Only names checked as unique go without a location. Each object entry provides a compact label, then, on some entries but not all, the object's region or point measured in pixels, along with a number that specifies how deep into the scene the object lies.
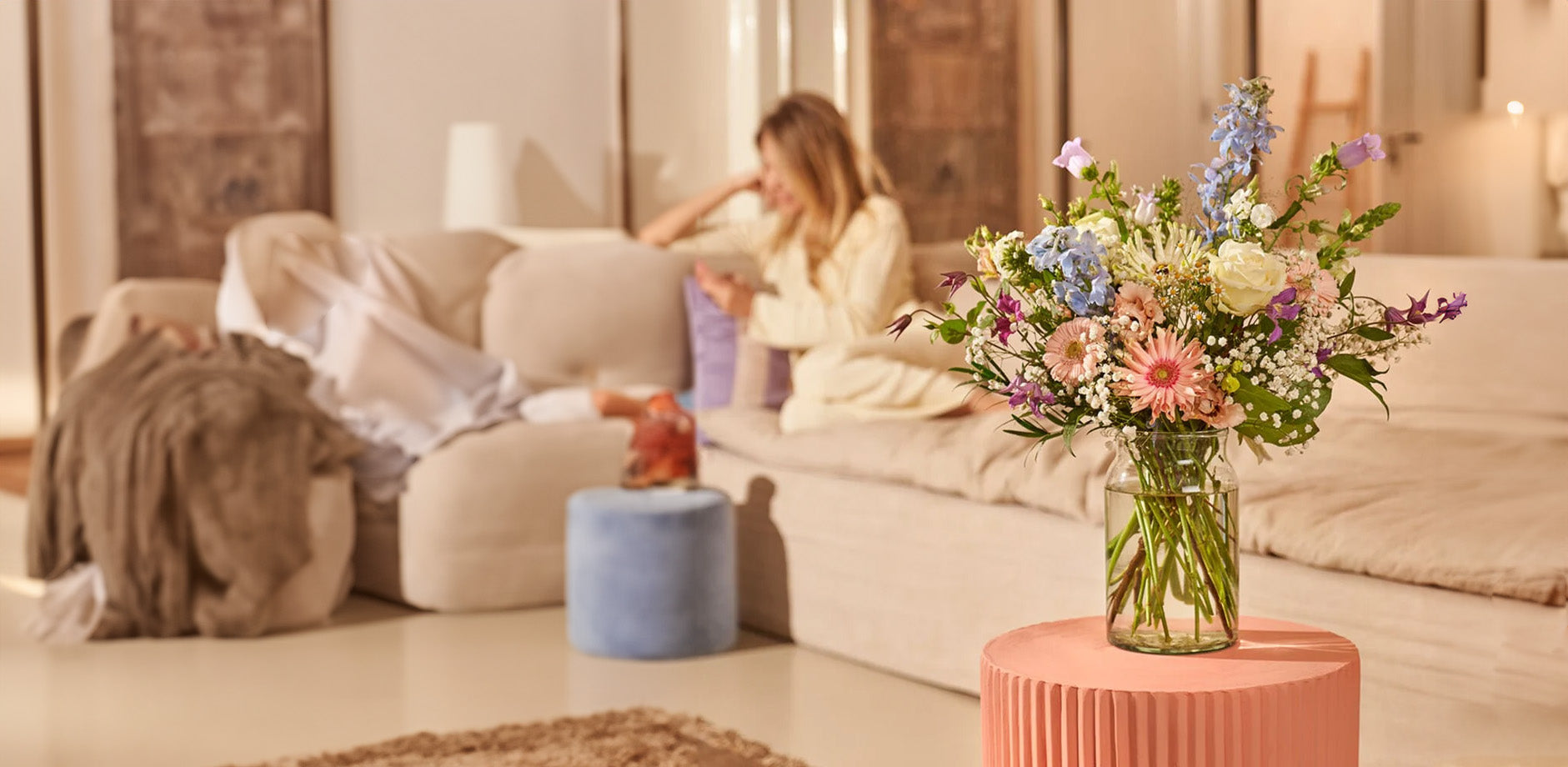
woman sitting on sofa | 3.43
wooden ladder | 5.79
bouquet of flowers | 1.60
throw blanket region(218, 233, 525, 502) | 3.93
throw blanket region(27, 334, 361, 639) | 3.51
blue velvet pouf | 3.27
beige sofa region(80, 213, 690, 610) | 3.74
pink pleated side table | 1.59
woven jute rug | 2.60
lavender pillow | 3.73
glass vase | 1.68
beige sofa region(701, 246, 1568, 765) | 2.17
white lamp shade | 6.02
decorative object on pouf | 3.51
